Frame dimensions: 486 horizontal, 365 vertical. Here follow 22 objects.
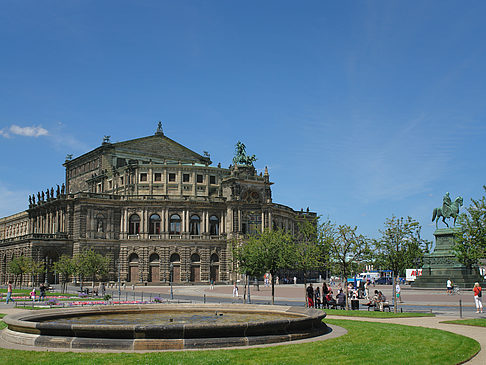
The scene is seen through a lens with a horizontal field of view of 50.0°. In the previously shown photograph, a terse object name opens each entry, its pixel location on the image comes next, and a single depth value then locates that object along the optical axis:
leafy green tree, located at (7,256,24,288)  71.85
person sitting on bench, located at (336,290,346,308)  33.00
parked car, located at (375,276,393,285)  93.96
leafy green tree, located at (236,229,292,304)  38.91
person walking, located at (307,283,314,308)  32.84
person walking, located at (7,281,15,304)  43.86
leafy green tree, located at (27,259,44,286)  67.12
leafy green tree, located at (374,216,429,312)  36.16
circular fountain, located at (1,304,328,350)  15.09
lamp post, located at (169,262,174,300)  80.75
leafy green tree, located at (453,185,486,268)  24.00
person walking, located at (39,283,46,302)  44.62
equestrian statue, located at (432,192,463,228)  54.06
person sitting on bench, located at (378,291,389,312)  30.97
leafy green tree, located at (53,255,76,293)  64.12
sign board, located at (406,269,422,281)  82.15
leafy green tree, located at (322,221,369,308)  31.78
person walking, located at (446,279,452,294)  47.11
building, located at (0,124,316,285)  85.31
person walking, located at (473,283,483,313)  30.08
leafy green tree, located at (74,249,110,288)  63.12
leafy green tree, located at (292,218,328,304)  34.03
